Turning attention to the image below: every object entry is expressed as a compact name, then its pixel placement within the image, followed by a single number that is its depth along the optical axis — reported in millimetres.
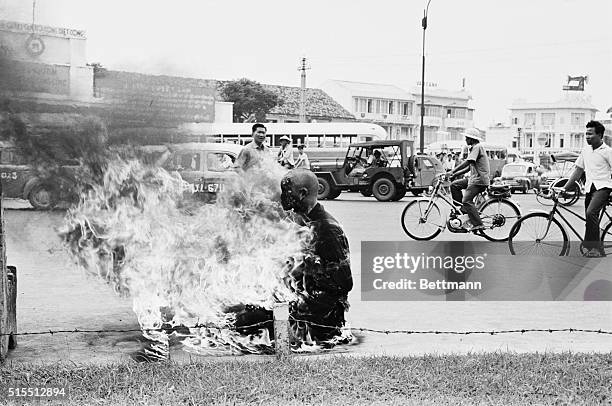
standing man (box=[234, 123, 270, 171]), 6418
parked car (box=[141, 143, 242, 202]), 5027
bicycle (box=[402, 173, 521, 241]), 9685
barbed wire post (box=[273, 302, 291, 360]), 4555
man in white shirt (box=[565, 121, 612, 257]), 8000
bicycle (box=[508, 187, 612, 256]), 8539
